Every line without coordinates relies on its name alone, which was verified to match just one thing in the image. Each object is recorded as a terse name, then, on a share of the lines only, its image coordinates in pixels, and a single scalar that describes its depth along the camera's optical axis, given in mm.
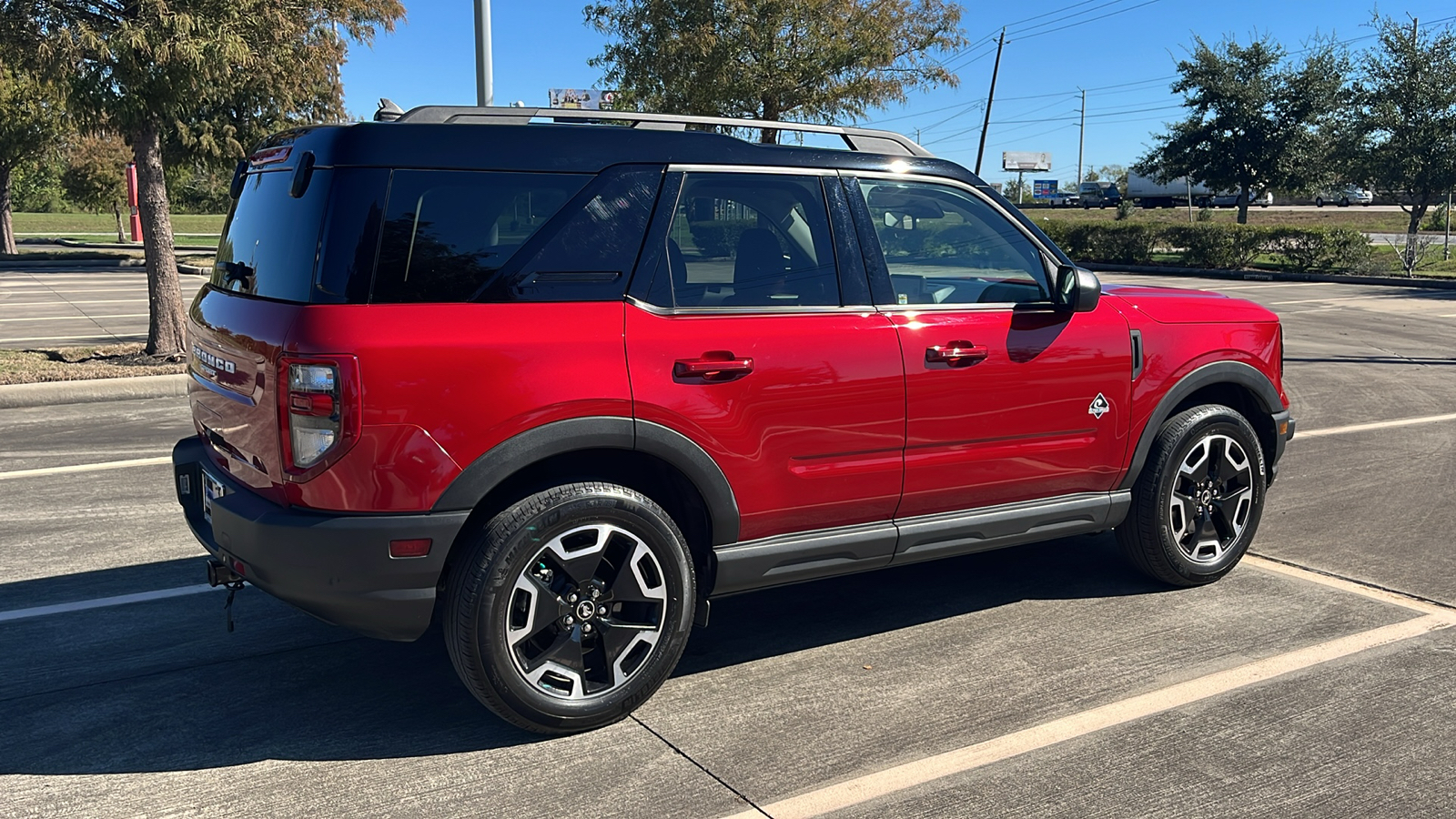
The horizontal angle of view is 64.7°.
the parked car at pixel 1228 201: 66000
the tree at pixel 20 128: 28255
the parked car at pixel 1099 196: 77250
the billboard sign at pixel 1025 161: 117375
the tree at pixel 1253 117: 36062
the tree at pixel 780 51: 24734
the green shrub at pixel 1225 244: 30703
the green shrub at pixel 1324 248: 28078
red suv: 3404
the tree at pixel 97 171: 42438
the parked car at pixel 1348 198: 61531
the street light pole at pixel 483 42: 10820
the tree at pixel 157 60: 10359
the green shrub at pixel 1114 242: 34281
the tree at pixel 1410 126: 28031
